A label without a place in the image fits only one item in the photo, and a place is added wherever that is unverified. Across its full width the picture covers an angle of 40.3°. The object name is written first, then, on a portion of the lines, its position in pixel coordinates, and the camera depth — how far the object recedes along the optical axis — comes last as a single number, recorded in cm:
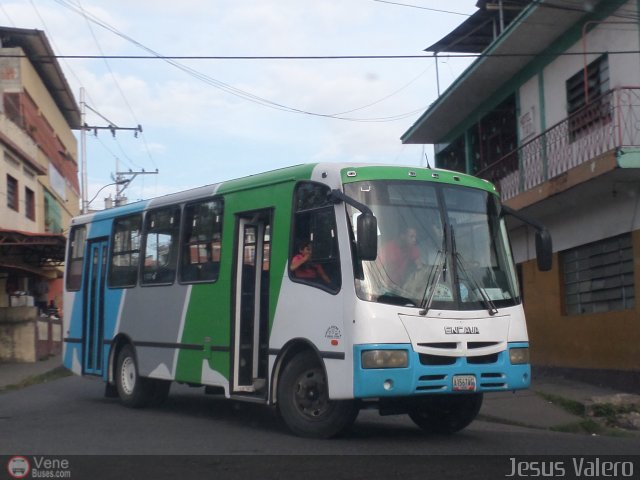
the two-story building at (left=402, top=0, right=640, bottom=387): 1445
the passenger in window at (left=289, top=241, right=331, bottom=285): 898
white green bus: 833
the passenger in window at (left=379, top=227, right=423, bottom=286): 854
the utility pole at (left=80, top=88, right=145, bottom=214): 3831
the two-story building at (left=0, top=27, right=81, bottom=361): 2308
